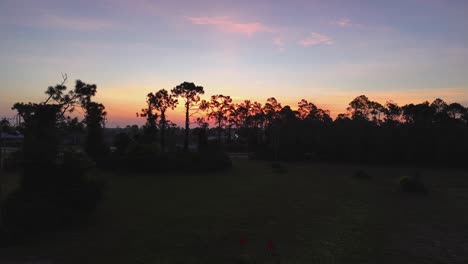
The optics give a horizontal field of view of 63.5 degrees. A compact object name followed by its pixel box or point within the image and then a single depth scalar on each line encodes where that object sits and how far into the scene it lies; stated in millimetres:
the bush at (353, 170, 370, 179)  24288
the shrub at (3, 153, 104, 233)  9516
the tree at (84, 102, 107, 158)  29619
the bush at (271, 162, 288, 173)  27528
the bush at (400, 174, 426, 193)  18344
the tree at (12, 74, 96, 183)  11906
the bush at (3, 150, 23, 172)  10666
